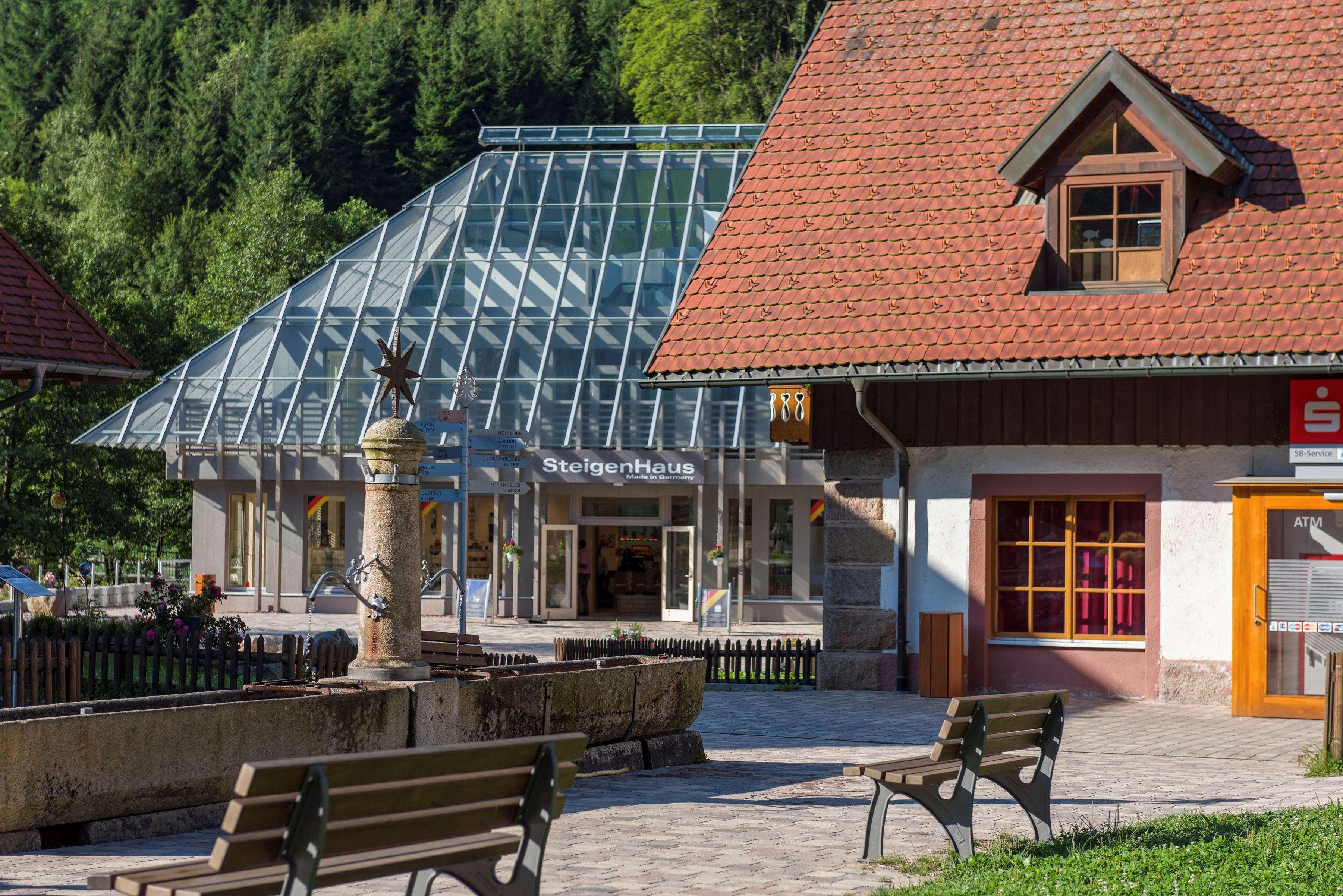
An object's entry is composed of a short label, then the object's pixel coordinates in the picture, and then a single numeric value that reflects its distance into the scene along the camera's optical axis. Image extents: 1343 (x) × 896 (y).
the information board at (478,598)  34.19
